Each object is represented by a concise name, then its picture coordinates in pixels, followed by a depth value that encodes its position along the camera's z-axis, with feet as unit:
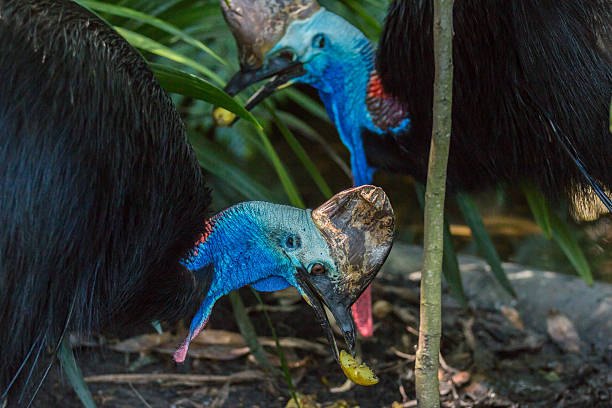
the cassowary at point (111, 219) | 9.67
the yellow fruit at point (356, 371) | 10.25
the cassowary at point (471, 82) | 12.16
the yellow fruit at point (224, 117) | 14.75
